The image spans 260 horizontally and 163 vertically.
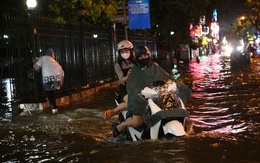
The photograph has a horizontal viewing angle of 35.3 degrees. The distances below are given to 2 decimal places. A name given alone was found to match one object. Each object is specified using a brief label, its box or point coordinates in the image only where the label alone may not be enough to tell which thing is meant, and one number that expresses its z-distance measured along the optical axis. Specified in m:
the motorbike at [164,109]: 5.48
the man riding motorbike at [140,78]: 5.79
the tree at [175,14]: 26.58
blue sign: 17.58
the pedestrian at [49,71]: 10.00
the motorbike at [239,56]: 32.06
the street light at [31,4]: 11.41
